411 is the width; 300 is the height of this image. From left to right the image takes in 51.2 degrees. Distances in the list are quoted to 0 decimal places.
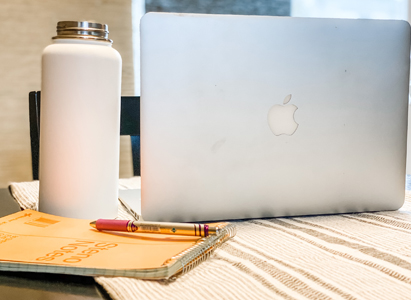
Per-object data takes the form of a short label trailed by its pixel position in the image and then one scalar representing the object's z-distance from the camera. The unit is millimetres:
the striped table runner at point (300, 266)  383
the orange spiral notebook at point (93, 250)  408
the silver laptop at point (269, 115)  622
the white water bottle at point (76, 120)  612
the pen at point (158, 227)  498
